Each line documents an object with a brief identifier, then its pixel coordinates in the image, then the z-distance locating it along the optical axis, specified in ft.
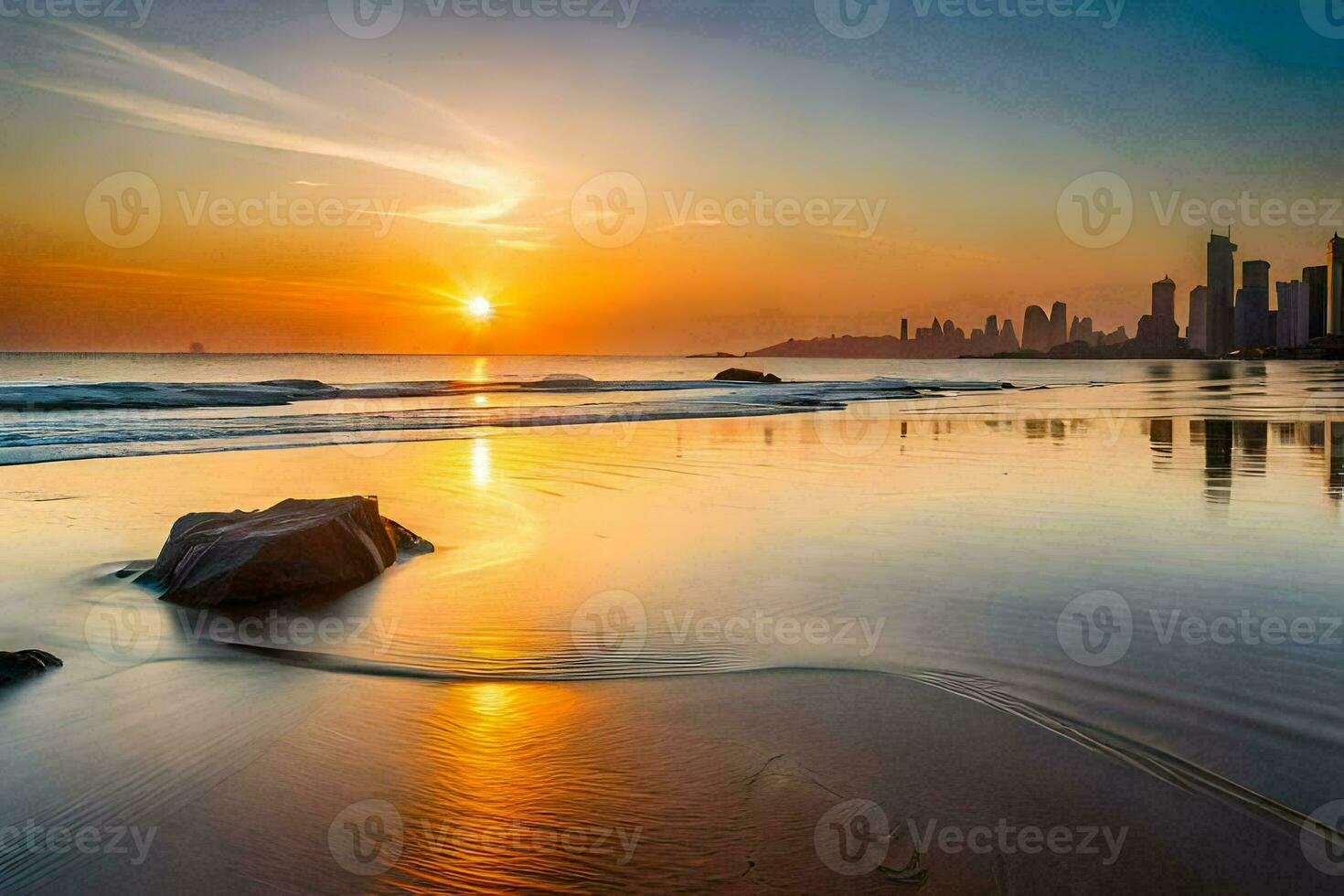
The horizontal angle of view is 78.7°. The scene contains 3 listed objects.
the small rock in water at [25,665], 15.39
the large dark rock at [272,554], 20.86
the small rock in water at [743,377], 213.66
